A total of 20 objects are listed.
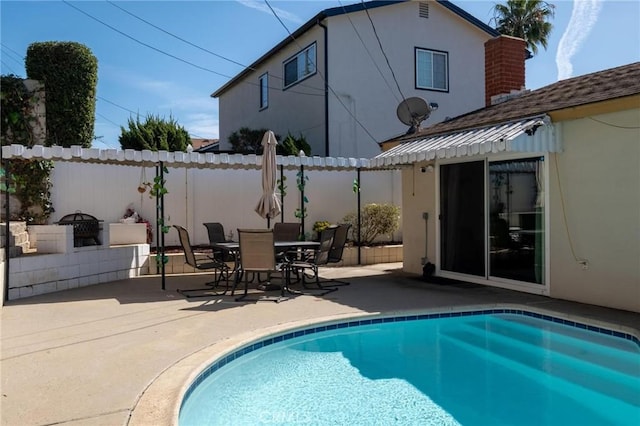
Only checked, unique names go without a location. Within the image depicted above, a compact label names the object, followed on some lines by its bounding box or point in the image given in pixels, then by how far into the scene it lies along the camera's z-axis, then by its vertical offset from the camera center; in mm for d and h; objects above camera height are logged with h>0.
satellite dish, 14523 +3018
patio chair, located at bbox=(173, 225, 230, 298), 10359 -1209
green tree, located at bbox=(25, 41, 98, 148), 16047 +4258
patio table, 10188 -772
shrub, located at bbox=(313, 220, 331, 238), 16250 -478
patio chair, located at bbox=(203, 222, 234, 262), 12742 -565
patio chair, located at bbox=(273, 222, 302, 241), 12930 -525
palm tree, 30203 +12016
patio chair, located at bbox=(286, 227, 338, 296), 10773 -1104
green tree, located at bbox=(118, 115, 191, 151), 19744 +3250
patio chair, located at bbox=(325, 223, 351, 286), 11289 -758
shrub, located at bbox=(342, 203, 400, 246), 16047 -308
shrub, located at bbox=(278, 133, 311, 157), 18312 +2570
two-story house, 20344 +6357
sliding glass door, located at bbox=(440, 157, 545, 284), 10047 -182
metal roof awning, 8859 +1366
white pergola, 9727 +1290
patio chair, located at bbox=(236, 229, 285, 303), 9461 -790
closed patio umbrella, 11492 +743
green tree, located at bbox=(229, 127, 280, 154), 22973 +3486
